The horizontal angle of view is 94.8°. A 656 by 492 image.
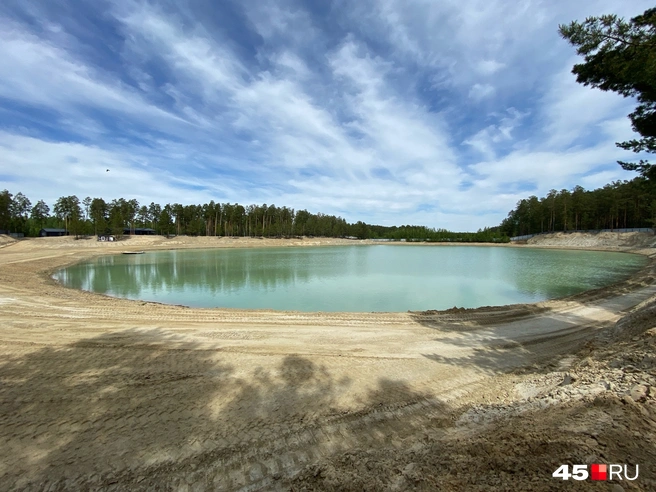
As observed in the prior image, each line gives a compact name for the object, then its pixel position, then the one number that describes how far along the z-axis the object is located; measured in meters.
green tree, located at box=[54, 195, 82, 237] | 79.14
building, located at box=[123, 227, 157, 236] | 91.19
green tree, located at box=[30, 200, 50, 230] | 86.50
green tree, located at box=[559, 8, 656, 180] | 6.97
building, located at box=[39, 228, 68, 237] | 84.06
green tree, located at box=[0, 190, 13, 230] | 66.19
